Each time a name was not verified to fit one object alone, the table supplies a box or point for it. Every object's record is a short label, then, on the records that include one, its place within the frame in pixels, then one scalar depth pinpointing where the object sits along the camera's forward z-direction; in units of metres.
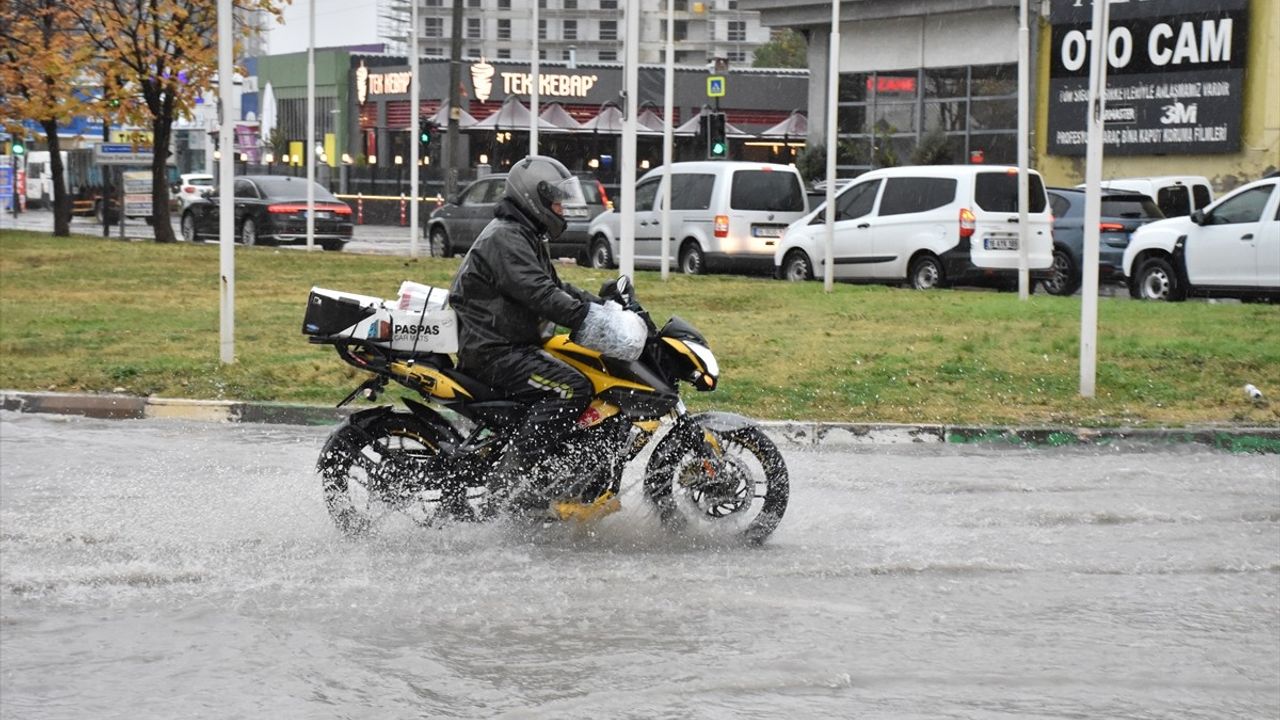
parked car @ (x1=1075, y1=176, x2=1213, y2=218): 27.61
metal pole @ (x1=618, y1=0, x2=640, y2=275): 14.74
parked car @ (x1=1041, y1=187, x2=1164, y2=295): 24.45
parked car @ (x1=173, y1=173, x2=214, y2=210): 52.94
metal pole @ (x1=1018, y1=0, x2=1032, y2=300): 20.53
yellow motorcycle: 7.89
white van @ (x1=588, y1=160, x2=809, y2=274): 26.42
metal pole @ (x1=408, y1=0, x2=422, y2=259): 29.67
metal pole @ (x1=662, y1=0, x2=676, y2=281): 24.56
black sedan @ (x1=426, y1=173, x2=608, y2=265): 30.48
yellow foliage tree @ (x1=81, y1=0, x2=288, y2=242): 31.62
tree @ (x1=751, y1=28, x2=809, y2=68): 106.38
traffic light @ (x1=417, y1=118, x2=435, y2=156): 37.00
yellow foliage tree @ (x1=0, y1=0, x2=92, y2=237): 32.94
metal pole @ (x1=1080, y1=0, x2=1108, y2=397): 12.88
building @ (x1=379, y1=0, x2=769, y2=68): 114.44
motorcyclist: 7.79
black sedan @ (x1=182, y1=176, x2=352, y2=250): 34.53
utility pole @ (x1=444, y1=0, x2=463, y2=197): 35.91
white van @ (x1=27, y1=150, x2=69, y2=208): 73.38
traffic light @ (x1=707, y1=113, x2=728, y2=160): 31.45
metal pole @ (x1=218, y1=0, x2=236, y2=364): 14.38
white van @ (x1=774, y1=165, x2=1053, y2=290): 22.62
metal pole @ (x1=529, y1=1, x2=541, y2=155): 28.69
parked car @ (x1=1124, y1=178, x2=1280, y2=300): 20.16
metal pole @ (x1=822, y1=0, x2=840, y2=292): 21.70
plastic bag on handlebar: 7.73
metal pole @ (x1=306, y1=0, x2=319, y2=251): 32.81
